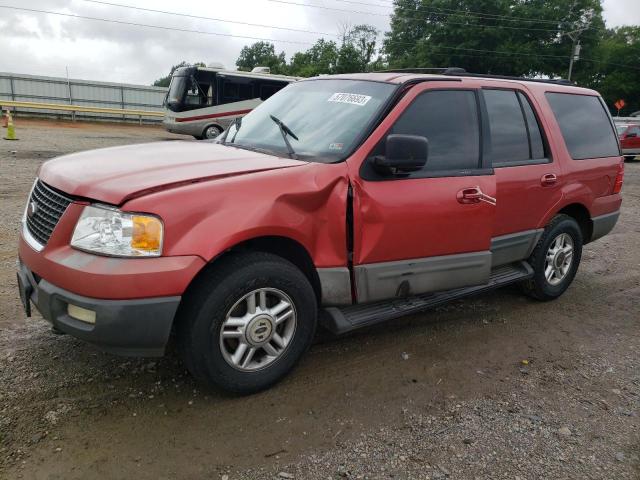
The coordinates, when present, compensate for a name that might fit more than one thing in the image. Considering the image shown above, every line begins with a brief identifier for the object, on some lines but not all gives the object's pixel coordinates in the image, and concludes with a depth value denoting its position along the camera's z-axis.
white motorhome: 20.22
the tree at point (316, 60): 40.24
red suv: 2.62
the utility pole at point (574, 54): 37.75
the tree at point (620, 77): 51.28
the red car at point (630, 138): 22.08
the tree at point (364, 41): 47.19
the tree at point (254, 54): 82.32
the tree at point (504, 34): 39.44
